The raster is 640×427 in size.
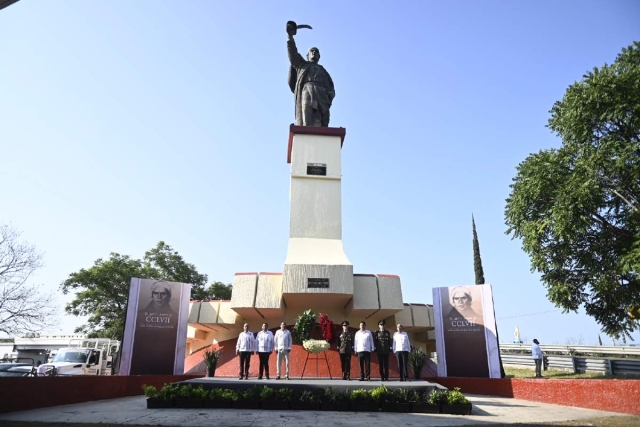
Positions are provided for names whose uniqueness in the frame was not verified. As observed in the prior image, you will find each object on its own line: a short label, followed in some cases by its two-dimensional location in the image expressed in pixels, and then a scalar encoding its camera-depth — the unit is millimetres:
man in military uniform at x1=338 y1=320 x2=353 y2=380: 12114
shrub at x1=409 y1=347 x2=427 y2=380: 13750
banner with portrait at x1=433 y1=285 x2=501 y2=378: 13523
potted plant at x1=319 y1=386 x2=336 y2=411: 9289
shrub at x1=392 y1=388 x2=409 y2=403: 9188
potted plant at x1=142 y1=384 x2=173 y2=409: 9219
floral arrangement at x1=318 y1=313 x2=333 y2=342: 12883
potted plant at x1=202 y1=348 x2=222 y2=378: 14039
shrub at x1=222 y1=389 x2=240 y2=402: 9367
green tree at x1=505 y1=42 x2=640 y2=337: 14734
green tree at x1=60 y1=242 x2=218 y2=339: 29453
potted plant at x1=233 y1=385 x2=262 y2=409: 9359
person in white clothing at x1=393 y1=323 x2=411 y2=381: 11930
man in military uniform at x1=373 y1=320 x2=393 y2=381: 12008
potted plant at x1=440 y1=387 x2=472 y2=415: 8789
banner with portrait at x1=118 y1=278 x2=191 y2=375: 13758
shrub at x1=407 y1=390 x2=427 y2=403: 9166
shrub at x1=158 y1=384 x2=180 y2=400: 9289
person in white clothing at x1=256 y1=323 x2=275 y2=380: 12180
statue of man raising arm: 19641
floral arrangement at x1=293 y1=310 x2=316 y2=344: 13180
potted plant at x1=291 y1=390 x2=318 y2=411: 9336
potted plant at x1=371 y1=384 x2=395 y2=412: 9125
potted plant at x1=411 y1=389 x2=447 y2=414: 8969
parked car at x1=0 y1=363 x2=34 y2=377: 17766
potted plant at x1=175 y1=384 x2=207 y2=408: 9258
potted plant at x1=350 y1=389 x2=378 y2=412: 9164
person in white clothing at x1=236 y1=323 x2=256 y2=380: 12445
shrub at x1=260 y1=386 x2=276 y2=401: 9406
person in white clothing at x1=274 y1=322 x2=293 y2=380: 12281
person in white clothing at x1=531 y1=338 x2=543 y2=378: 16406
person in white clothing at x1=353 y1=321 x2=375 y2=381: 11781
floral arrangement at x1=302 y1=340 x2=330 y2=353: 12211
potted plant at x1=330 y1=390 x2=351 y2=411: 9258
